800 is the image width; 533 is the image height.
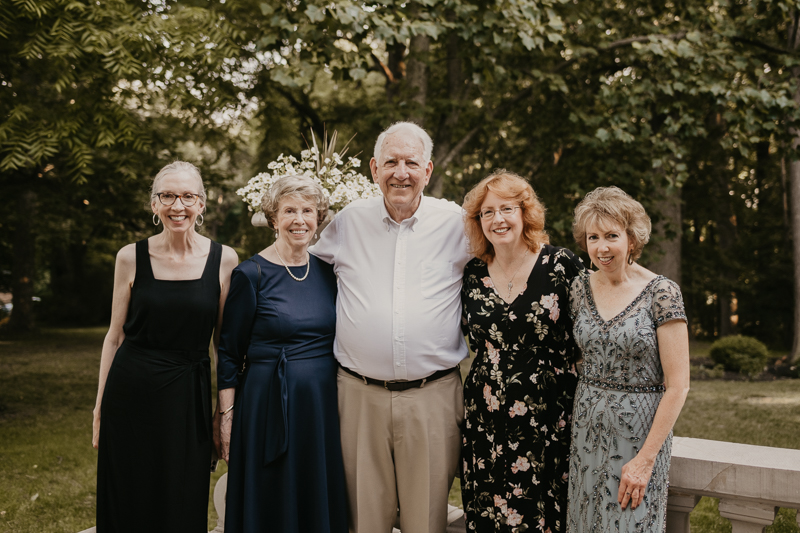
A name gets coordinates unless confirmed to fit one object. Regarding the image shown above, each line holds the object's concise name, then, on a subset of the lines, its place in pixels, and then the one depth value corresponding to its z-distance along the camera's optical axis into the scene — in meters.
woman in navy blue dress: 2.77
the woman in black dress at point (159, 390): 2.80
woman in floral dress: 2.59
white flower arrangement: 3.50
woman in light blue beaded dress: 2.23
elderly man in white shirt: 2.78
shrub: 11.33
